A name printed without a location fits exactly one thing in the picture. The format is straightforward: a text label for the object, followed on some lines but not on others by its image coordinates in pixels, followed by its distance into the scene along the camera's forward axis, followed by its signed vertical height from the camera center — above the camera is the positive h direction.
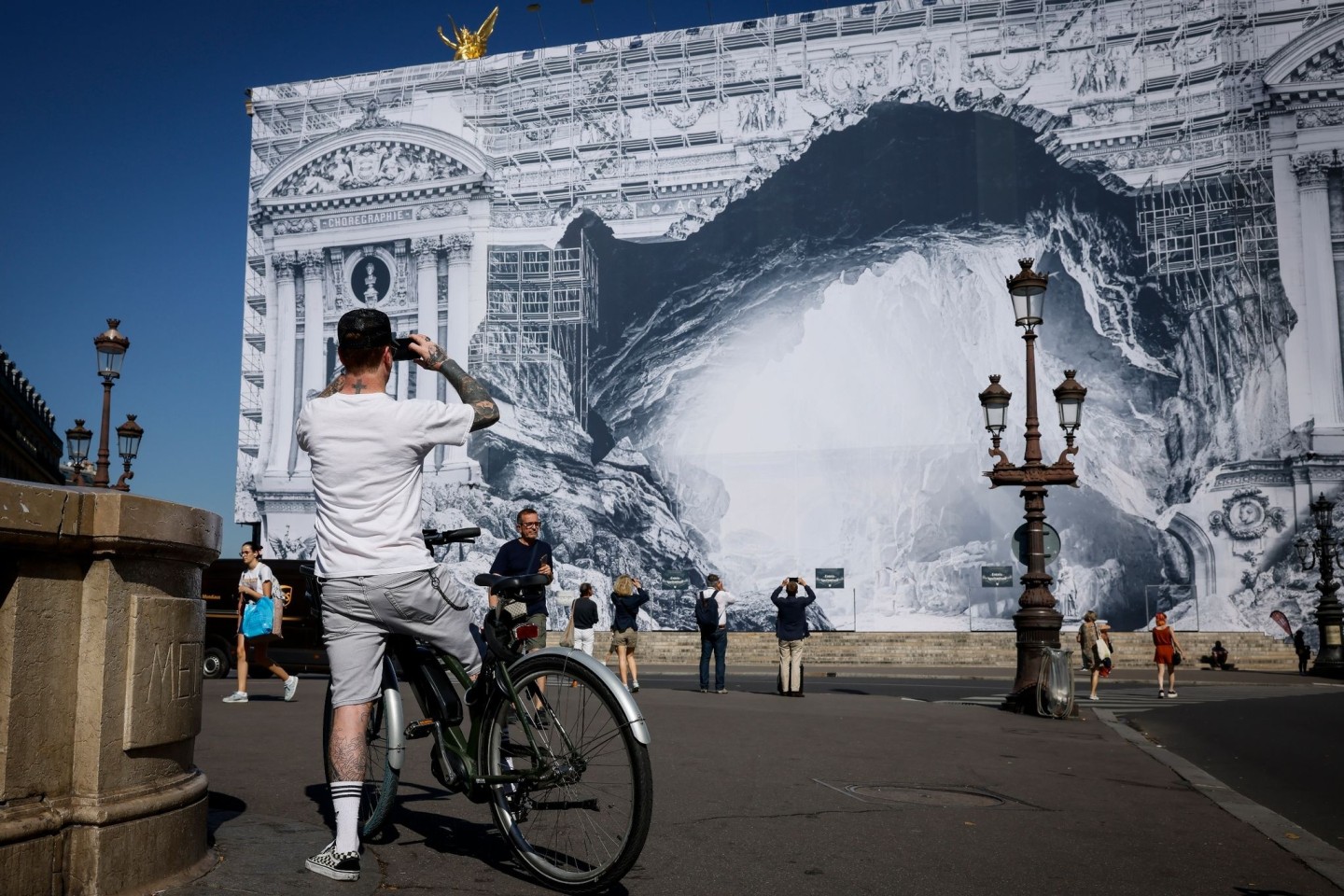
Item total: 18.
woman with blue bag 12.73 -0.12
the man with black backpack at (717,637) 16.94 -0.44
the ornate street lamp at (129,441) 20.66 +2.69
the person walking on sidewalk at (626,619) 15.55 -0.18
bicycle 3.64 -0.43
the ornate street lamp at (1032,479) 13.77 +1.46
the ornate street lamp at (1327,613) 27.34 -0.24
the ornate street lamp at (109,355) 17.00 +3.36
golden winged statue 49.47 +21.89
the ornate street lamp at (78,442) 22.19 +2.87
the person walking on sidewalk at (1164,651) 17.89 -0.69
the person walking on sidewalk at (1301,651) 29.81 -1.15
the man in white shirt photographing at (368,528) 3.94 +0.24
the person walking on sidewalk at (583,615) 16.08 -0.13
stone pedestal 3.19 -0.22
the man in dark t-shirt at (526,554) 9.13 +0.37
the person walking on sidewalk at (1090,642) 17.83 -0.57
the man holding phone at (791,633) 15.50 -0.36
